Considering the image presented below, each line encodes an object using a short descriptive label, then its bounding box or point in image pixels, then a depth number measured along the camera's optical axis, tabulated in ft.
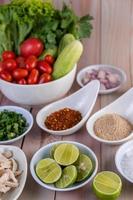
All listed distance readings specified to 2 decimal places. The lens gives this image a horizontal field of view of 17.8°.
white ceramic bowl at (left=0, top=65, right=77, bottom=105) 2.83
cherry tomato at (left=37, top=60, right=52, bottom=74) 2.92
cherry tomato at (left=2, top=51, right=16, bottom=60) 3.00
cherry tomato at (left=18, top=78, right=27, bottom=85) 2.86
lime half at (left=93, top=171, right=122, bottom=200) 2.14
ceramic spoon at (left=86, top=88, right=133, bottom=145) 2.74
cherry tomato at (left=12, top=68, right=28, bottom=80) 2.87
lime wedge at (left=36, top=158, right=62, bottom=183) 2.26
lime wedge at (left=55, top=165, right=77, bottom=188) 2.23
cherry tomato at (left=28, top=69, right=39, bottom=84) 2.86
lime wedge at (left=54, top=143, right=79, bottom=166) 2.33
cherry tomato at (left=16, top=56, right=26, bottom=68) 2.96
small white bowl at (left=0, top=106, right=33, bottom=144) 2.70
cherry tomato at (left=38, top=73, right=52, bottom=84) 2.87
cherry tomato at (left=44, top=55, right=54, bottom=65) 2.99
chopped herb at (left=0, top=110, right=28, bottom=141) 2.64
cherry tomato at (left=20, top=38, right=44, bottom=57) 3.06
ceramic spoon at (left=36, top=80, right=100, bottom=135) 2.82
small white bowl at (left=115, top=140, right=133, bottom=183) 2.32
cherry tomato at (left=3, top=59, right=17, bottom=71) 2.92
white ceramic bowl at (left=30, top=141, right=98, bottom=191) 2.25
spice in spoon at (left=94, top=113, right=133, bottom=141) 2.57
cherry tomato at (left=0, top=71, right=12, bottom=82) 2.88
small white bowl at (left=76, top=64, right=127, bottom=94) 3.12
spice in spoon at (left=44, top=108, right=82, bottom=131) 2.71
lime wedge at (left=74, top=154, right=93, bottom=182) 2.28
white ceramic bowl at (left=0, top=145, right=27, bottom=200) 2.20
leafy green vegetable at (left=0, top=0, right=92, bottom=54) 3.11
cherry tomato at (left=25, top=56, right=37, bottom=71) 2.91
